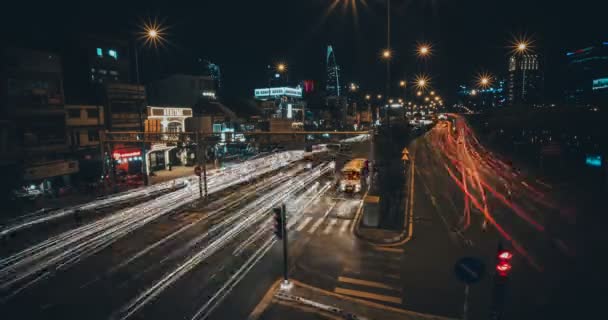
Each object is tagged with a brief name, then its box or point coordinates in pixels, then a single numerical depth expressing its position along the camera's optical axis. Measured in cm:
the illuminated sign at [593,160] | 3353
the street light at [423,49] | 2141
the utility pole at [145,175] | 3015
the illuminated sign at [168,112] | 3953
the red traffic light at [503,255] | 715
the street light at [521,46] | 3118
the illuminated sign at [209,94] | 5716
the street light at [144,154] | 2385
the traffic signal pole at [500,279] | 725
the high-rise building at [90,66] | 3484
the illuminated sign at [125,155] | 3440
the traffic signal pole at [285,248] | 1121
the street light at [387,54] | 1544
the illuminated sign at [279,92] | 8150
